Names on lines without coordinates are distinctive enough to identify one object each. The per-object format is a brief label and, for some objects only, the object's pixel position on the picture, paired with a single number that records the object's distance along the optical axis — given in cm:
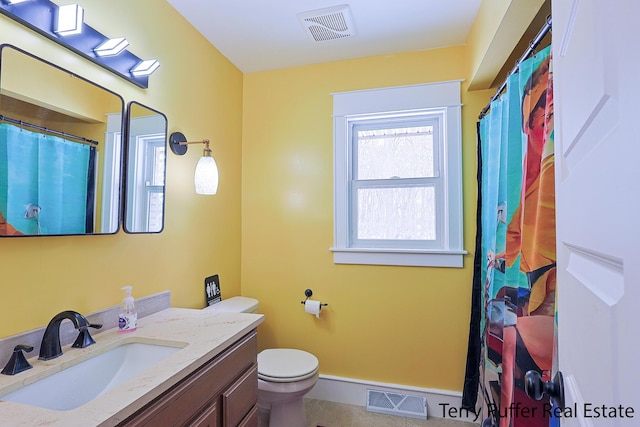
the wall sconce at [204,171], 166
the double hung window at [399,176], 204
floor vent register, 196
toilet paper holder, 222
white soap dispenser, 125
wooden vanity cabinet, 85
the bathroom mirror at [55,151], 97
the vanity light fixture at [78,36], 101
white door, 33
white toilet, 168
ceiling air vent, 172
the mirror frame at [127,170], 135
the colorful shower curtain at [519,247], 99
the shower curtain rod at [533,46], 105
